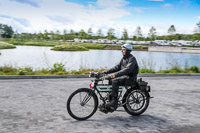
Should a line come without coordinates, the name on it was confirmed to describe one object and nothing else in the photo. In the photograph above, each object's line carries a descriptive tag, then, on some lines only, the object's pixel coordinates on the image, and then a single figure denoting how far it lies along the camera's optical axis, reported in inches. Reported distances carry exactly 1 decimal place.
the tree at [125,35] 4761.3
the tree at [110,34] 4870.3
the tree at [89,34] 4967.0
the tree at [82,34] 4886.8
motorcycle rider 221.9
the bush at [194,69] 668.7
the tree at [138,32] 4776.1
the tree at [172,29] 4517.0
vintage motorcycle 218.8
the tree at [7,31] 4134.4
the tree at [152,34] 4648.1
